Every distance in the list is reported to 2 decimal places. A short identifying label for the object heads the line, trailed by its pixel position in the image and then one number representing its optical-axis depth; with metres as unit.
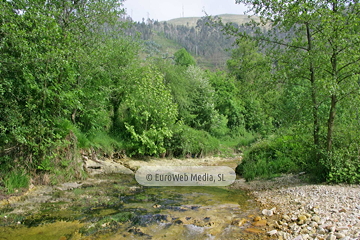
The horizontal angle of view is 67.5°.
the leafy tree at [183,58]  56.80
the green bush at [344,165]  9.55
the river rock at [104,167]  15.42
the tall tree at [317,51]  9.32
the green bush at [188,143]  24.12
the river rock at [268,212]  8.00
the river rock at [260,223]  7.21
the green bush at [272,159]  12.35
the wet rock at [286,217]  7.25
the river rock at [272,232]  6.48
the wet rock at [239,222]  7.44
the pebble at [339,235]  5.49
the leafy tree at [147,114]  21.11
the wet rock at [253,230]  6.78
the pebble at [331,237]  5.46
